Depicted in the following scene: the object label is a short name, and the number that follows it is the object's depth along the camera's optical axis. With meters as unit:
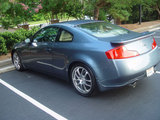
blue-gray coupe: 3.87
